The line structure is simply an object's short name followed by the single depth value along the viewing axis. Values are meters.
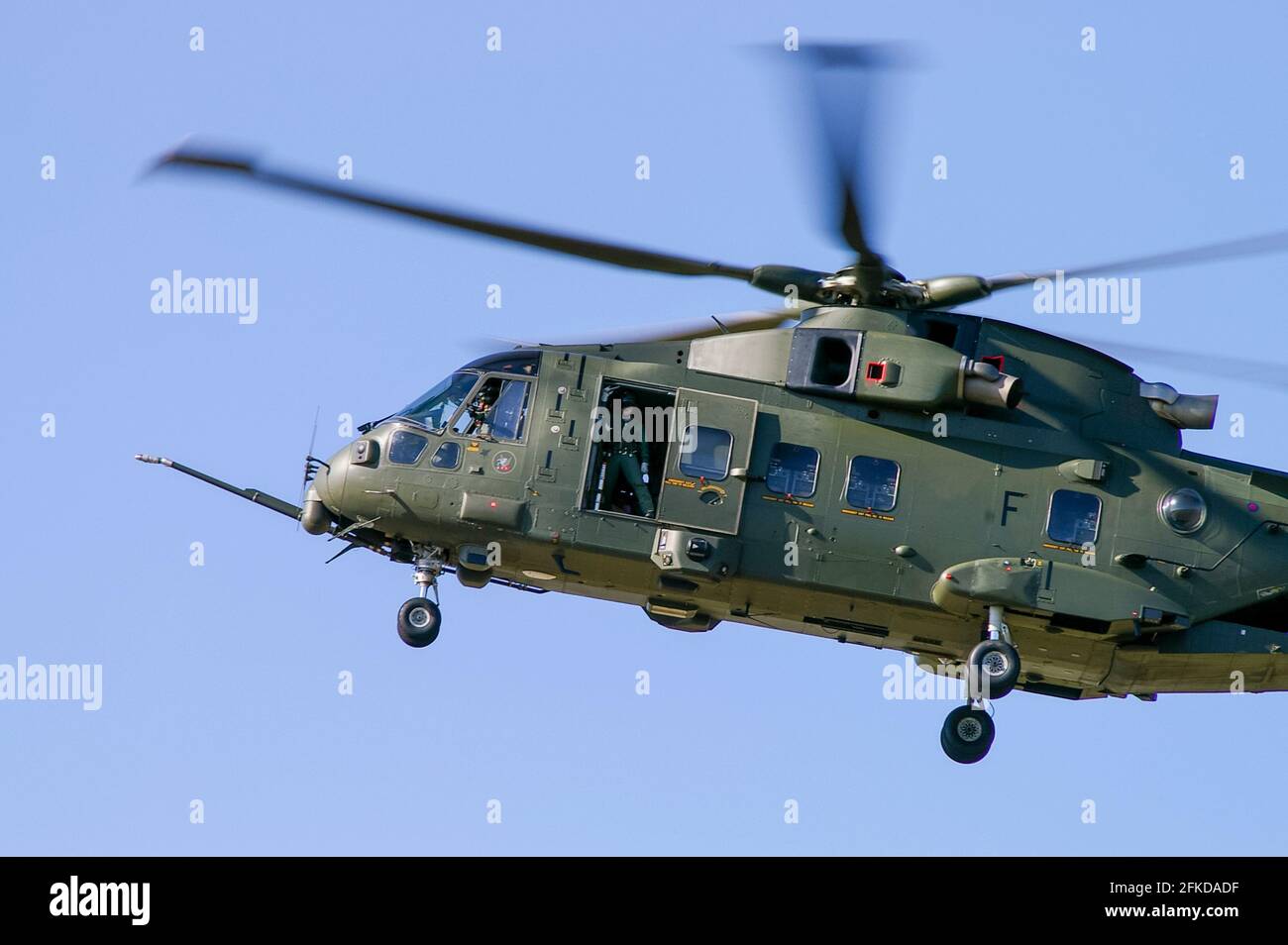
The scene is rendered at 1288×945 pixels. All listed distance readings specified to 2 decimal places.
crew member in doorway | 23.83
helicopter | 23.64
